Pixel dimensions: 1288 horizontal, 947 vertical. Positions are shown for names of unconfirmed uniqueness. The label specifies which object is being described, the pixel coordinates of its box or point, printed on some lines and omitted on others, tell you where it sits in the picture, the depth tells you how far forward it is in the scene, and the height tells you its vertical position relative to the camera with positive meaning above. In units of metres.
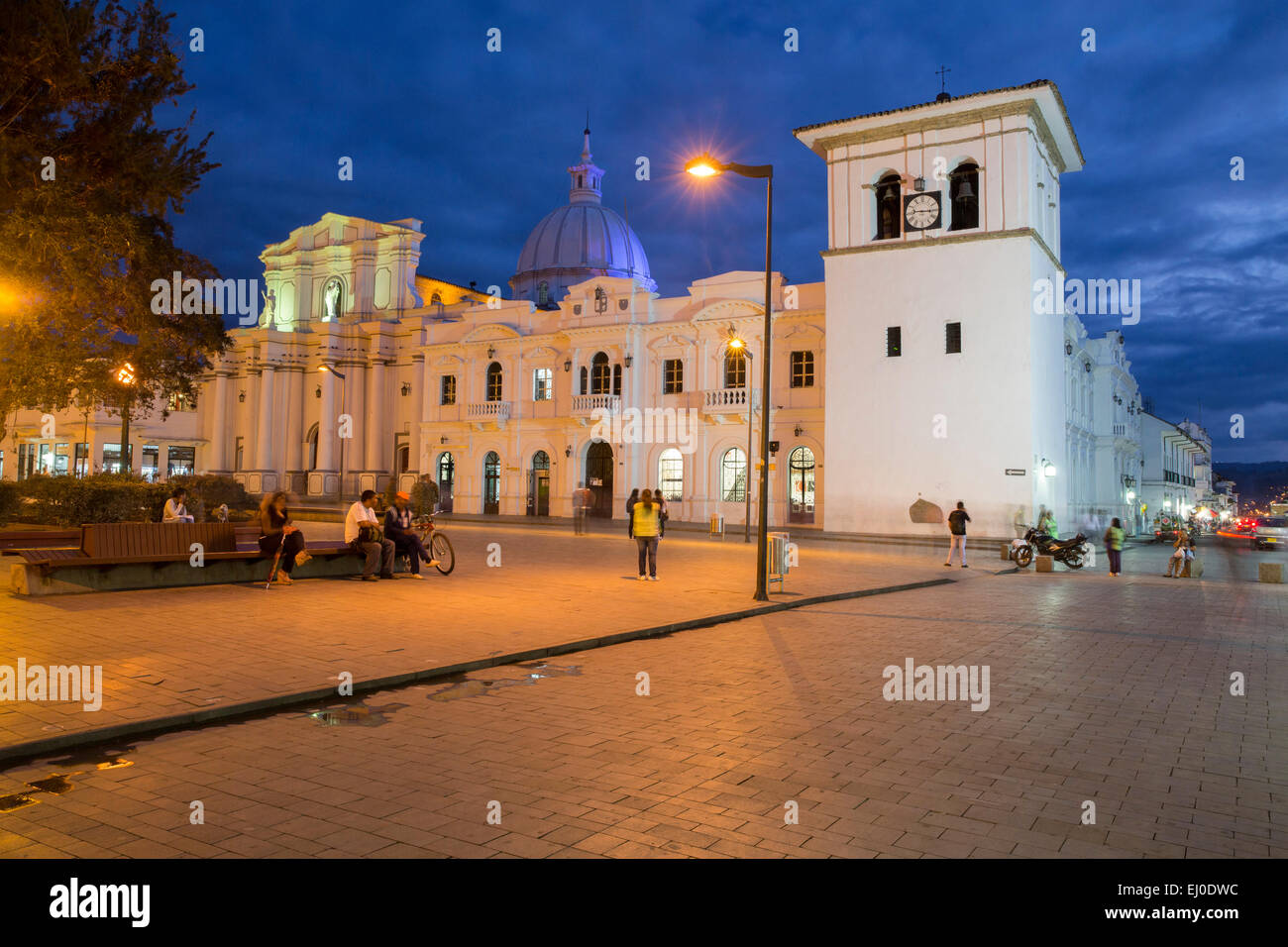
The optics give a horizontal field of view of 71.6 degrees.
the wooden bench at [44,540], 16.22 -1.05
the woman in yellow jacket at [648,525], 16.08 -0.67
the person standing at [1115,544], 19.89 -1.15
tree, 12.03 +4.45
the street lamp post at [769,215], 13.28 +4.40
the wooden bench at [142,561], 11.91 -1.12
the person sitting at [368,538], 15.12 -0.90
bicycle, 16.75 -1.11
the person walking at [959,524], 21.58 -0.80
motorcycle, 22.06 -1.42
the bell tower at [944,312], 30.44 +6.40
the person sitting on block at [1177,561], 19.72 -1.53
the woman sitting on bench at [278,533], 13.88 -0.76
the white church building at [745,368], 30.98 +5.58
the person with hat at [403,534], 15.76 -0.85
